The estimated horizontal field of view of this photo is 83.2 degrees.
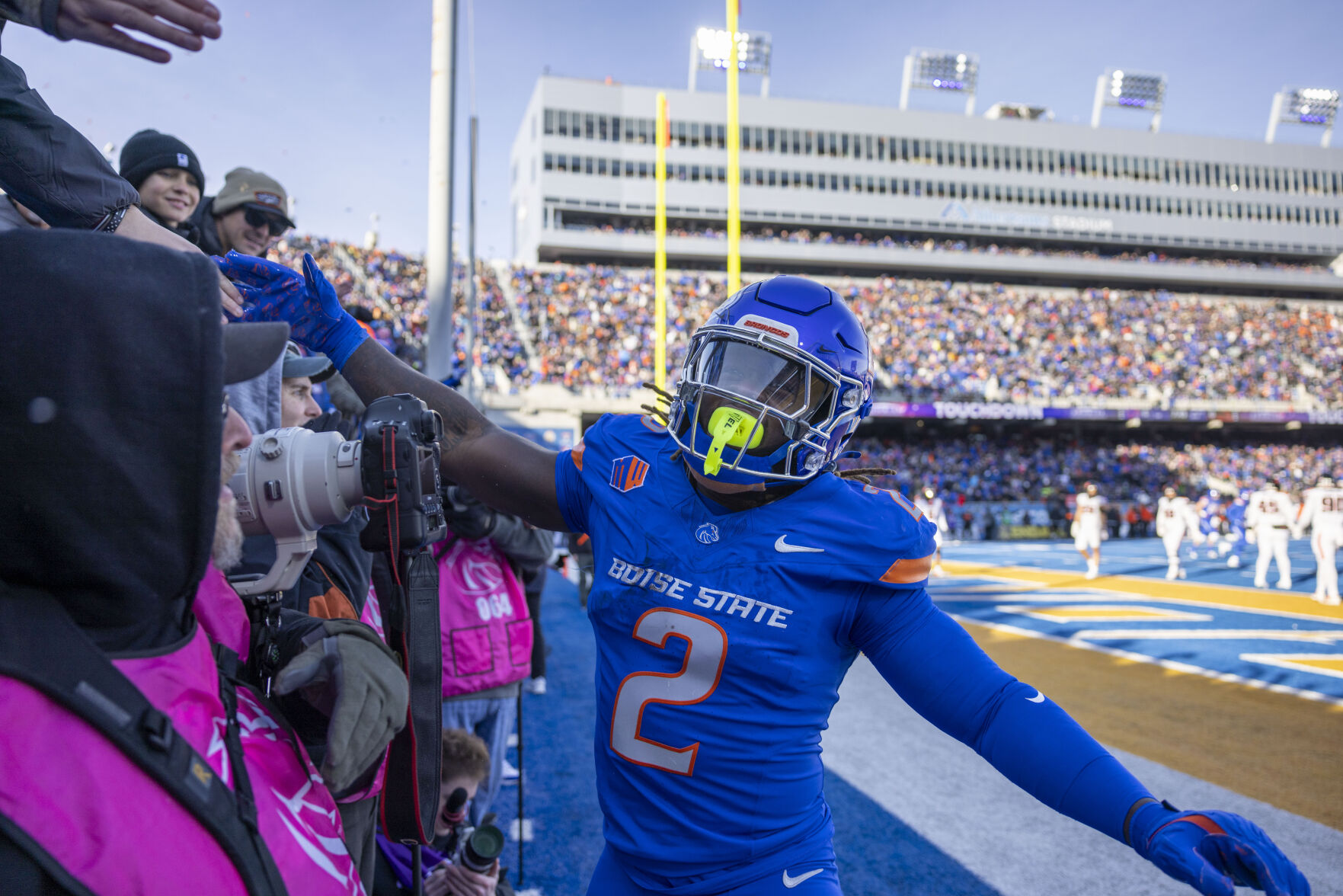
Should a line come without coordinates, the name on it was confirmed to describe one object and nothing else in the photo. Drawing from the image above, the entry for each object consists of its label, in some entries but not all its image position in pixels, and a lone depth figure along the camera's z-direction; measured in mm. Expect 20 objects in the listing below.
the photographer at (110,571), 732
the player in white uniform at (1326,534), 10930
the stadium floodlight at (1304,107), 48812
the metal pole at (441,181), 4723
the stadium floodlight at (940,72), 47156
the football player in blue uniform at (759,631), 1482
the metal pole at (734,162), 8930
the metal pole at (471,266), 11180
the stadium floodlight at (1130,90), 47531
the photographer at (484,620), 3158
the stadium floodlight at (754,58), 41525
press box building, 41312
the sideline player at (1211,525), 19375
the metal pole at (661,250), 11192
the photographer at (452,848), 2182
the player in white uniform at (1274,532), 12625
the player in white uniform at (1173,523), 13984
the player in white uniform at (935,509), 15824
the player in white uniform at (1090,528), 13664
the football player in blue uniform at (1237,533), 16953
